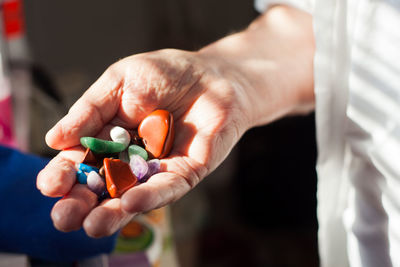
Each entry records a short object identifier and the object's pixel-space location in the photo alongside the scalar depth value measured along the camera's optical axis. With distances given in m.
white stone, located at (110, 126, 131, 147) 0.63
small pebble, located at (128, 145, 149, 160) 0.64
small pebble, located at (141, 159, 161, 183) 0.61
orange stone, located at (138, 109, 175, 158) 0.64
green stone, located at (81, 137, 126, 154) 0.58
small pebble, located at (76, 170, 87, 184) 0.56
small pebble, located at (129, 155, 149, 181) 0.60
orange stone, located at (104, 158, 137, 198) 0.56
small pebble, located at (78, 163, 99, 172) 0.57
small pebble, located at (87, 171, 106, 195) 0.56
